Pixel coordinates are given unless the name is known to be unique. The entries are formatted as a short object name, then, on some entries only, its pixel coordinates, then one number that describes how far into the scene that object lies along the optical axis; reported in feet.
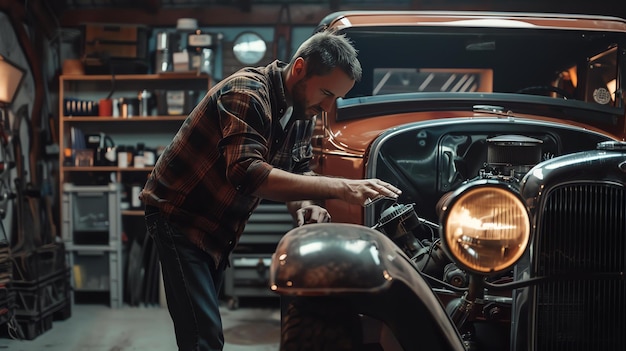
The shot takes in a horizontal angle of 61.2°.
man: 5.51
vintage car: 3.74
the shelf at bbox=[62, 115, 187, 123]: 15.97
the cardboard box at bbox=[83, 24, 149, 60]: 16.12
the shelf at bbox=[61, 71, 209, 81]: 15.90
